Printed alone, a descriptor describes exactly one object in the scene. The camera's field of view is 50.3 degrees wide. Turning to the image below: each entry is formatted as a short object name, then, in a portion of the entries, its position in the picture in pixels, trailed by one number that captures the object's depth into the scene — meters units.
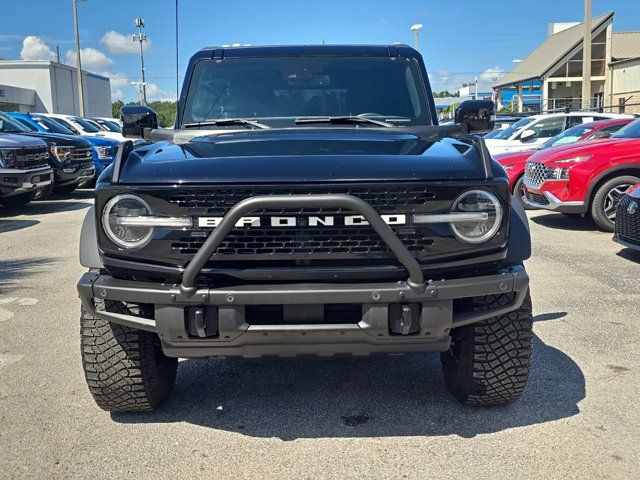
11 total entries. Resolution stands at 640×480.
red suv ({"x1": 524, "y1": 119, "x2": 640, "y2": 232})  8.88
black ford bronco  2.76
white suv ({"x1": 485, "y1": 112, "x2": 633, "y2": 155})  14.19
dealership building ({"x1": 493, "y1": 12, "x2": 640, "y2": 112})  37.16
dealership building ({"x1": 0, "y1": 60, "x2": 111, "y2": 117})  44.06
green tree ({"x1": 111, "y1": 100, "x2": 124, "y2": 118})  86.79
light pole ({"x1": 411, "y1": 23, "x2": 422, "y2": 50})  43.06
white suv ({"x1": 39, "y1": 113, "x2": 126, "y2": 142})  18.06
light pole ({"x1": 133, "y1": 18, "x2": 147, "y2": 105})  24.81
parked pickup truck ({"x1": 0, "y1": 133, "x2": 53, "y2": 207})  11.02
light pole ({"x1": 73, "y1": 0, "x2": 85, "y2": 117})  35.03
